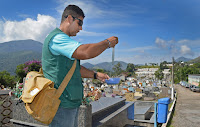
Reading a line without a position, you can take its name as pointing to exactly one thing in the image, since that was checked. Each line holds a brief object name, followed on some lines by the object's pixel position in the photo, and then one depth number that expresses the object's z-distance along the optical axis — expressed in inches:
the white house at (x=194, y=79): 1758.1
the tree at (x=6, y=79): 871.4
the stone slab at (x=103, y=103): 145.2
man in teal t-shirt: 56.1
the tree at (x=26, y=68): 1026.8
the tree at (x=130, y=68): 5598.9
